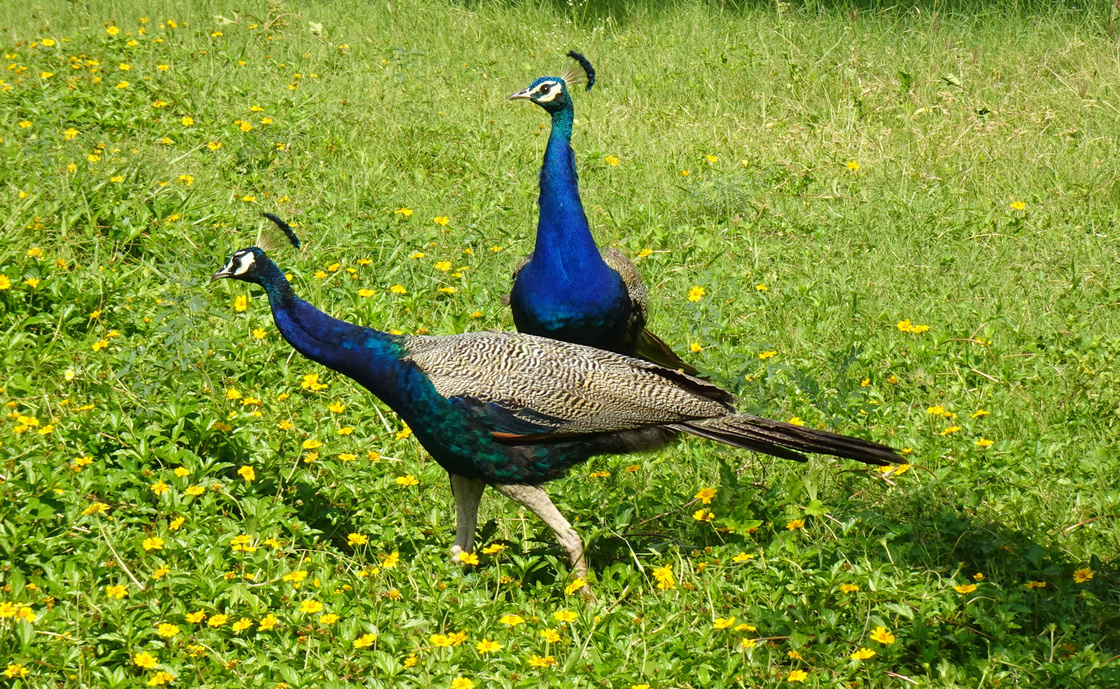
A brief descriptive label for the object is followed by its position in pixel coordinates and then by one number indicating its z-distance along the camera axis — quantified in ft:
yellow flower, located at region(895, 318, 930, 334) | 30.83
